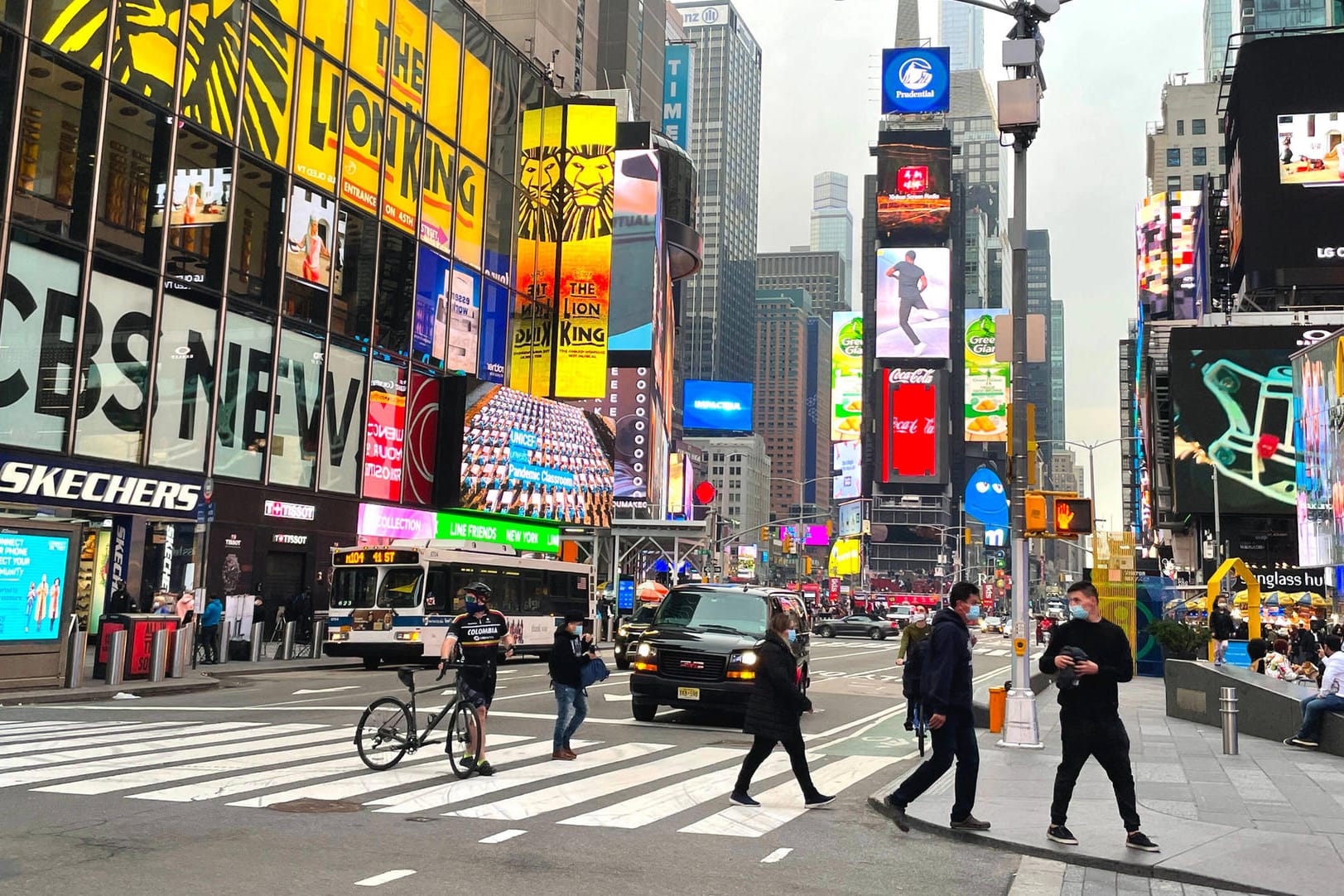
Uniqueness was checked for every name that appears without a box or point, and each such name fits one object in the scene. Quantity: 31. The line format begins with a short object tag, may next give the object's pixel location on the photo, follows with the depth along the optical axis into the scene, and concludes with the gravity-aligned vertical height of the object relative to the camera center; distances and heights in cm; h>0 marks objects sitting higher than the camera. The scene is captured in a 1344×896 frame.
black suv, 1645 -110
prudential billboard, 11288 +4975
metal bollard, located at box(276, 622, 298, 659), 3384 -245
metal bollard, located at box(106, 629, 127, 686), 2233 -195
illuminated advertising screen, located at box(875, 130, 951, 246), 17688 +5982
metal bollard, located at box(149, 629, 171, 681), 2338 -201
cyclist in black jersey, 1185 -82
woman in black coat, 1005 -115
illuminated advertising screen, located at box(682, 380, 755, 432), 13175 +1858
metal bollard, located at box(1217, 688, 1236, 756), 1458 -161
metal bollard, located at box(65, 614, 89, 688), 2136 -184
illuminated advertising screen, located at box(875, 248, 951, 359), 17250 +4052
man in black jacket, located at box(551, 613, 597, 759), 1311 -121
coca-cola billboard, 17775 +2338
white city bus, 2897 -85
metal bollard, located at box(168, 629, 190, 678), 2420 -202
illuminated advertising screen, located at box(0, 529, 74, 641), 2041 -56
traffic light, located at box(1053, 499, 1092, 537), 1494 +84
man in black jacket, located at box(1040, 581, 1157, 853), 849 -93
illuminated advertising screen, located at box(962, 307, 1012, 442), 18812 +3302
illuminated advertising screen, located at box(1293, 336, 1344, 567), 4131 +520
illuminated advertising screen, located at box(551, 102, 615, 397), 6575 +1751
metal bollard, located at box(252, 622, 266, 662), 3244 -227
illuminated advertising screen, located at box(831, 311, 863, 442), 19812 +4121
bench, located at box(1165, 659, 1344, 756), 1638 -172
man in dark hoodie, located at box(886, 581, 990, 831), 916 -101
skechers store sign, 2930 +173
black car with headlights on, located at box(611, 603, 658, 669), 2998 -178
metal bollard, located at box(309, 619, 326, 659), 3397 -224
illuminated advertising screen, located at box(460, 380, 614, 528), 4962 +492
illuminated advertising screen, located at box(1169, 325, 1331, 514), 6988 +1013
